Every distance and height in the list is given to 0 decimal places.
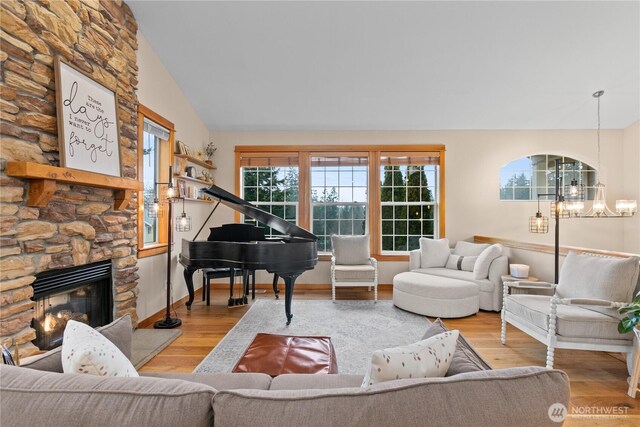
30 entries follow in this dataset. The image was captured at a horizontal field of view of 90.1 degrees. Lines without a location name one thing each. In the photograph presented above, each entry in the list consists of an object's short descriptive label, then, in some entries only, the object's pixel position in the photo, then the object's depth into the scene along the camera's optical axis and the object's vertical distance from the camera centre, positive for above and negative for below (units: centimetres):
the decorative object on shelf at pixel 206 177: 488 +58
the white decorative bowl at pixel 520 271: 394 -75
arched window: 530 +57
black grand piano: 339 -41
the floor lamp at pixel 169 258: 347 -51
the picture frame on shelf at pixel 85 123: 232 +73
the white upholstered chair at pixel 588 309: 236 -80
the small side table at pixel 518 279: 358 -85
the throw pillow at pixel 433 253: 484 -64
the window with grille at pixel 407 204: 544 +12
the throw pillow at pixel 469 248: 463 -56
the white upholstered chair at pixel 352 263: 461 -78
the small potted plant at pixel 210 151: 530 +104
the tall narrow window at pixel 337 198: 545 +23
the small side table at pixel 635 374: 220 -114
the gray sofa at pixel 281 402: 75 -46
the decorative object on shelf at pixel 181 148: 424 +87
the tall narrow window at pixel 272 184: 545 +48
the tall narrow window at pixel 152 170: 346 +52
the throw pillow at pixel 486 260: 413 -64
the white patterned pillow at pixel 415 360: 99 -48
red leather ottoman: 168 -82
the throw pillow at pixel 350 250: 495 -60
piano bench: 423 -82
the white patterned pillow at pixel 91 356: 100 -46
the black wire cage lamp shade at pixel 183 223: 387 -13
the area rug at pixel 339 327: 274 -126
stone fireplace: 196 +46
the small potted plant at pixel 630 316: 210 -72
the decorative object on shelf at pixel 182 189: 419 +33
